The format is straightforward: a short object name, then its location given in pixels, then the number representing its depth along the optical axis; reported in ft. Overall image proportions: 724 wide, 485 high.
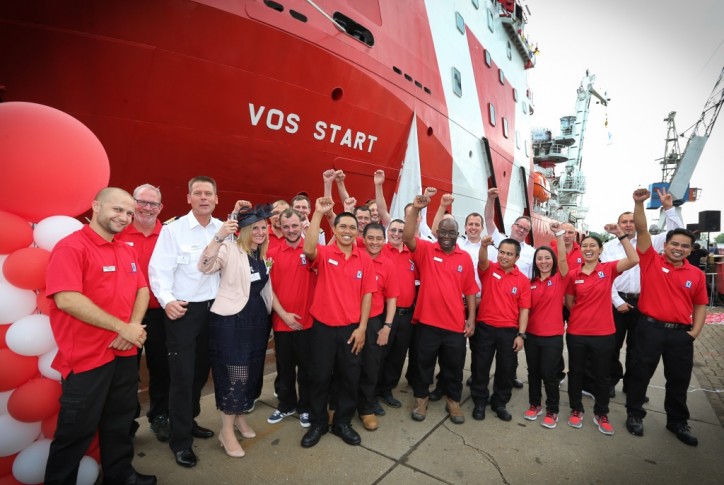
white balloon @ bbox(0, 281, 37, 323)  6.75
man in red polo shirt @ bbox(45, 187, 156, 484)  6.68
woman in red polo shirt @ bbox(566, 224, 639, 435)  11.81
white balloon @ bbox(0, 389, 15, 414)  6.75
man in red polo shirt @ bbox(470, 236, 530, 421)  12.41
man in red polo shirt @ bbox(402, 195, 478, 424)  12.07
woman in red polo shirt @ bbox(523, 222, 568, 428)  12.13
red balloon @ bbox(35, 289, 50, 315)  7.19
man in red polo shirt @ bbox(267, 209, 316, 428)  11.01
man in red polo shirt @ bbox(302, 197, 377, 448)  10.25
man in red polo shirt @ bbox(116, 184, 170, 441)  10.04
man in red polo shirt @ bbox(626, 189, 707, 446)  11.37
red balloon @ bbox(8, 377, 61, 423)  6.83
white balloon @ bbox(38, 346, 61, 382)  7.18
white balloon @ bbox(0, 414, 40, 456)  6.72
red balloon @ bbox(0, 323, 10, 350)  6.83
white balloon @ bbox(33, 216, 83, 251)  7.43
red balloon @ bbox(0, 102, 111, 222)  7.34
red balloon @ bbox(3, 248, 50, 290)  6.82
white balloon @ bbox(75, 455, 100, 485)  7.47
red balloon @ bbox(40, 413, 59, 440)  7.28
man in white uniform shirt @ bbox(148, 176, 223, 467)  8.84
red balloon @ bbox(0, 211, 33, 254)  6.89
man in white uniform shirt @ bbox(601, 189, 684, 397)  13.93
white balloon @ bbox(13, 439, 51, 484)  7.04
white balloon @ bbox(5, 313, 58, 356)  6.83
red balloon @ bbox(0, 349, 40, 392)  6.67
